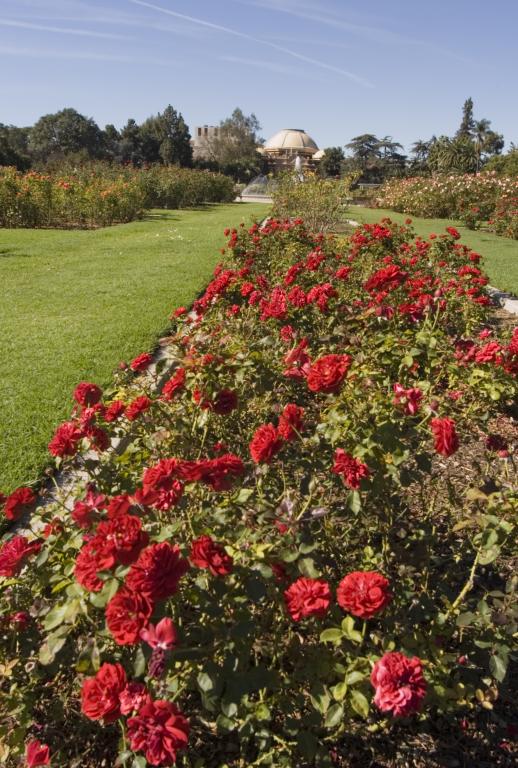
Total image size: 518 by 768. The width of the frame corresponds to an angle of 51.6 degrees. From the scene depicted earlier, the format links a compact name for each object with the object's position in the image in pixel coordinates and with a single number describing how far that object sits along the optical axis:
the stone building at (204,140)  64.75
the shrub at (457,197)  17.78
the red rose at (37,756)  1.16
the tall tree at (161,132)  53.11
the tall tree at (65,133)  58.41
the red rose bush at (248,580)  1.09
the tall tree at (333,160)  65.84
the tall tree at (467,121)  78.62
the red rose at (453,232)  5.47
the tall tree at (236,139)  61.19
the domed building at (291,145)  85.82
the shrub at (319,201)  12.71
